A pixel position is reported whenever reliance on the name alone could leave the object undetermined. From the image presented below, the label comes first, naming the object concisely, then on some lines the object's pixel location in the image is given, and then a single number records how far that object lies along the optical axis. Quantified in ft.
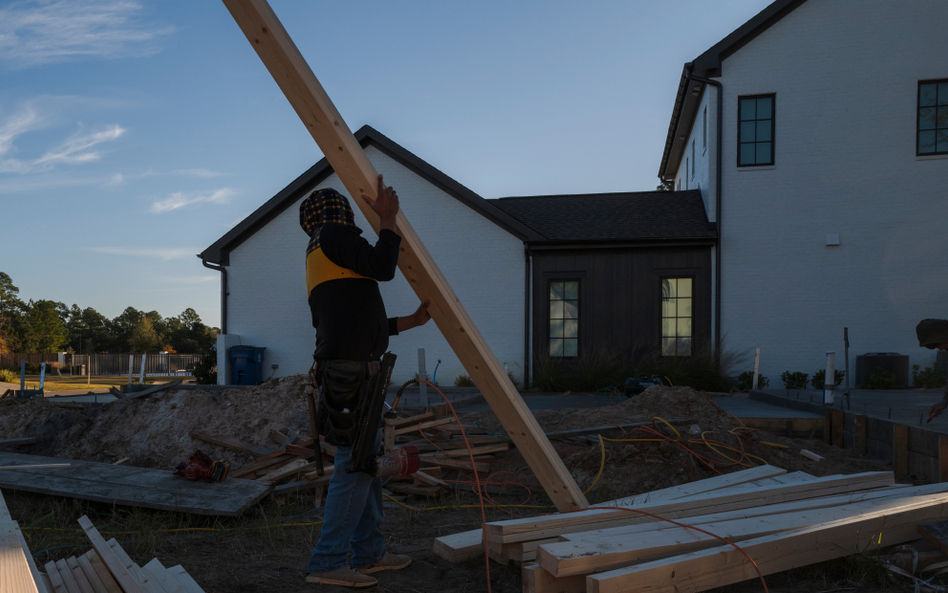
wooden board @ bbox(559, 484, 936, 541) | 9.53
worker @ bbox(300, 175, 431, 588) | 9.81
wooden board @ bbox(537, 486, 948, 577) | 8.27
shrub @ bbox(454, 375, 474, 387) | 46.60
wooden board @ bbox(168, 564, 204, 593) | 9.07
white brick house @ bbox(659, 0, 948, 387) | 44.11
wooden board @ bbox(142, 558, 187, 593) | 8.96
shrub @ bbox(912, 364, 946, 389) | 41.42
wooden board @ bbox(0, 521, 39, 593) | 4.81
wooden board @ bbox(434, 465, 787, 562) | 11.02
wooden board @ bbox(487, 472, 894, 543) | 9.91
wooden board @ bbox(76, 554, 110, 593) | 9.10
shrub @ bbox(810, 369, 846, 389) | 43.60
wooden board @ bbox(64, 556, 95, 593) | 9.17
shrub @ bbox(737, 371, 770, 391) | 43.93
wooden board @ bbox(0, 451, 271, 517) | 14.34
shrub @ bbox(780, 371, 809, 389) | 43.88
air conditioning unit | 42.39
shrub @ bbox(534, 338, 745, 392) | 41.65
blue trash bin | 48.73
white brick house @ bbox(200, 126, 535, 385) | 48.37
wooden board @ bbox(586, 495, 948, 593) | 8.15
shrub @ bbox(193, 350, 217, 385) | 52.26
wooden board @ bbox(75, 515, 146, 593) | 8.71
